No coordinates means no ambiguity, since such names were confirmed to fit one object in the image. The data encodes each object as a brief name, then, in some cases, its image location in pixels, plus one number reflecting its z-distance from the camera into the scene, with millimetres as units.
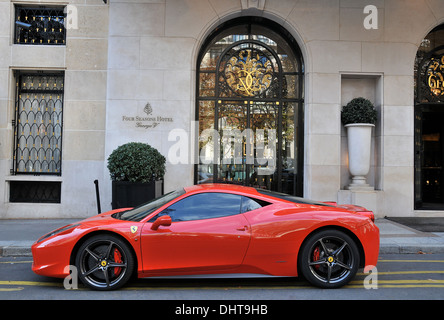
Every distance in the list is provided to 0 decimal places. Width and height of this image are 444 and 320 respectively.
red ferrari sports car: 4238
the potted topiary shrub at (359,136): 9727
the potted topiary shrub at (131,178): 7848
